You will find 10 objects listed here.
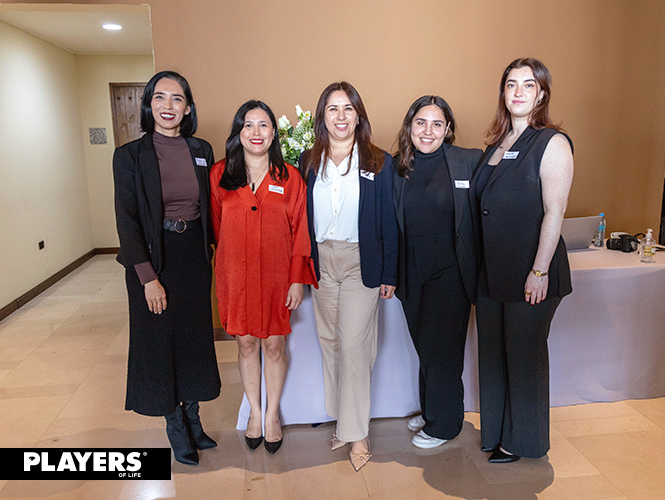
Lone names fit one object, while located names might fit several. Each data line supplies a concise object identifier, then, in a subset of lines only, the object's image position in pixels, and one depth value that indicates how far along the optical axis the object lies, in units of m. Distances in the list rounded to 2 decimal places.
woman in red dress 2.16
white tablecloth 2.64
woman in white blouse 2.16
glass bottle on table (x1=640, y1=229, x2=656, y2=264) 2.84
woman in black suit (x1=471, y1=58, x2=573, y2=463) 2.01
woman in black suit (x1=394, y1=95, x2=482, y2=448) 2.18
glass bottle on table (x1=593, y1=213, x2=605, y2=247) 3.21
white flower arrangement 2.64
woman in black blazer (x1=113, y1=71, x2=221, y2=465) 2.07
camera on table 3.04
